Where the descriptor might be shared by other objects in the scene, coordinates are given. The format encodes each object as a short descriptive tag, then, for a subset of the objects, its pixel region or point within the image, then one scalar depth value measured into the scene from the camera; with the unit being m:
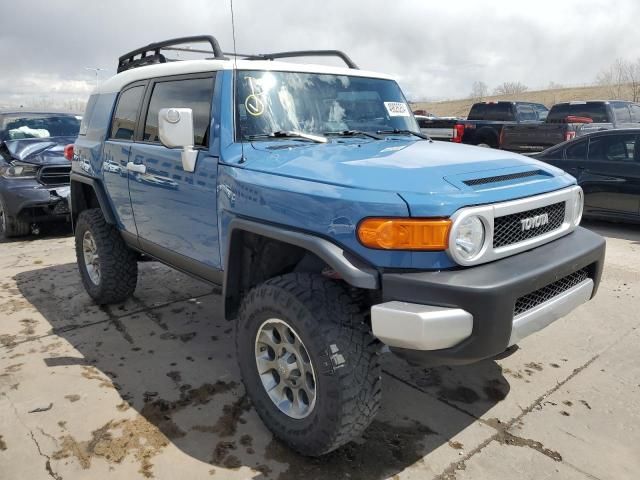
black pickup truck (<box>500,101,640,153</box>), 11.24
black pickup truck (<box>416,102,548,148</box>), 13.89
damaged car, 7.20
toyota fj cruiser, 2.22
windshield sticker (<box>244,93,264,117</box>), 3.14
